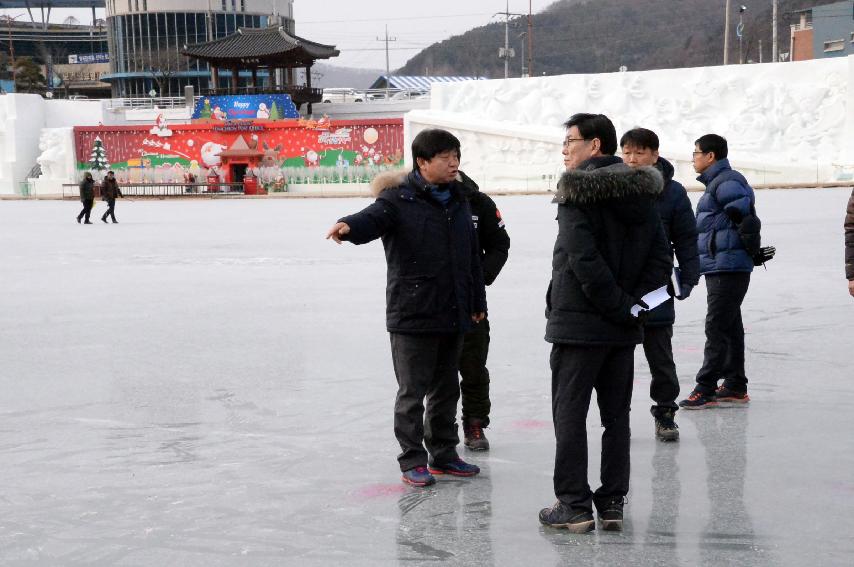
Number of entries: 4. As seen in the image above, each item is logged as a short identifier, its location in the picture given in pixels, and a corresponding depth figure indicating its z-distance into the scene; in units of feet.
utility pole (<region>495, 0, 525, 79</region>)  179.22
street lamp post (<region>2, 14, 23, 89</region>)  196.75
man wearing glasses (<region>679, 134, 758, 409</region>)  15.74
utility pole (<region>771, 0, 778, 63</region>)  135.30
